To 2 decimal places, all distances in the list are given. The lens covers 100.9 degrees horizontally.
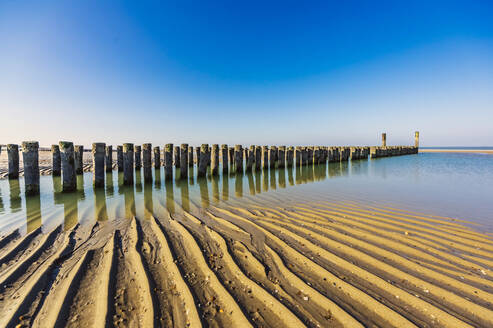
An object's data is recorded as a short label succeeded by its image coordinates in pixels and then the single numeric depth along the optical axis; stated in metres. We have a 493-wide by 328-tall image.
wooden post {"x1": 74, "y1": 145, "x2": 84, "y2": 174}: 11.60
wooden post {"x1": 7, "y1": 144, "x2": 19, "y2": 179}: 10.18
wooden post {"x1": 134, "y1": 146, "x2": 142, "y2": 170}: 13.89
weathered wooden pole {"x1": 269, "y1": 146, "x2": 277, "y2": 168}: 15.01
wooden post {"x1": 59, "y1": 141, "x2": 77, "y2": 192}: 7.67
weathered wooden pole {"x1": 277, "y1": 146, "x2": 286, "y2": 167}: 15.54
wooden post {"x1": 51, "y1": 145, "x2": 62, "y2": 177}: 11.71
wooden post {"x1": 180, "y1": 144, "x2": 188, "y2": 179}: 10.79
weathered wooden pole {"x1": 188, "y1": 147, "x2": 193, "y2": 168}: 17.27
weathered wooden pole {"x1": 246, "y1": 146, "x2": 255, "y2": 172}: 13.62
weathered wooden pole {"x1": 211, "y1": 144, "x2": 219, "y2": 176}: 11.60
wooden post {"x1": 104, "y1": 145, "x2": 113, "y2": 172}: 13.69
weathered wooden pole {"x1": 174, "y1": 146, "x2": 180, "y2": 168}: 13.52
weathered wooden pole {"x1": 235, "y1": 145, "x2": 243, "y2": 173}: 13.02
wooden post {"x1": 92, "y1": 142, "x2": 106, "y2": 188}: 8.30
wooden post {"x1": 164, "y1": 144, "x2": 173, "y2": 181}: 10.10
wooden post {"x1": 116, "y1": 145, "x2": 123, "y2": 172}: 14.09
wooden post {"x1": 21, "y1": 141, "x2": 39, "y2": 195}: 7.23
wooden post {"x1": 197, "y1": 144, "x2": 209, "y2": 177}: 10.99
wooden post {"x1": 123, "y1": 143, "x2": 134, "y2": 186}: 9.05
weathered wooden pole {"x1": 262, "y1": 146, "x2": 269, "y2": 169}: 14.79
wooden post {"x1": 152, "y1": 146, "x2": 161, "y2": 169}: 14.13
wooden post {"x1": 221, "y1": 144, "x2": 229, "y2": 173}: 12.00
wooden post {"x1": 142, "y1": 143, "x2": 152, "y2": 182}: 9.55
